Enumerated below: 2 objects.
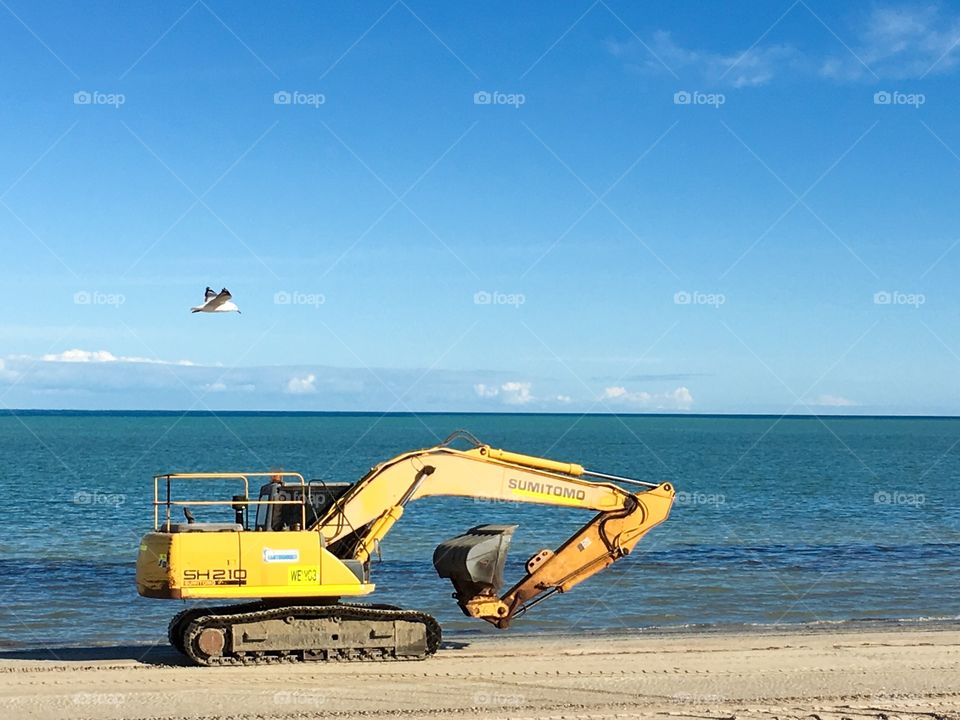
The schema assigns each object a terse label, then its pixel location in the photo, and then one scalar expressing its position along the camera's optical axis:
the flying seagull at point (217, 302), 19.25
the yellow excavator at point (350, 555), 17.77
